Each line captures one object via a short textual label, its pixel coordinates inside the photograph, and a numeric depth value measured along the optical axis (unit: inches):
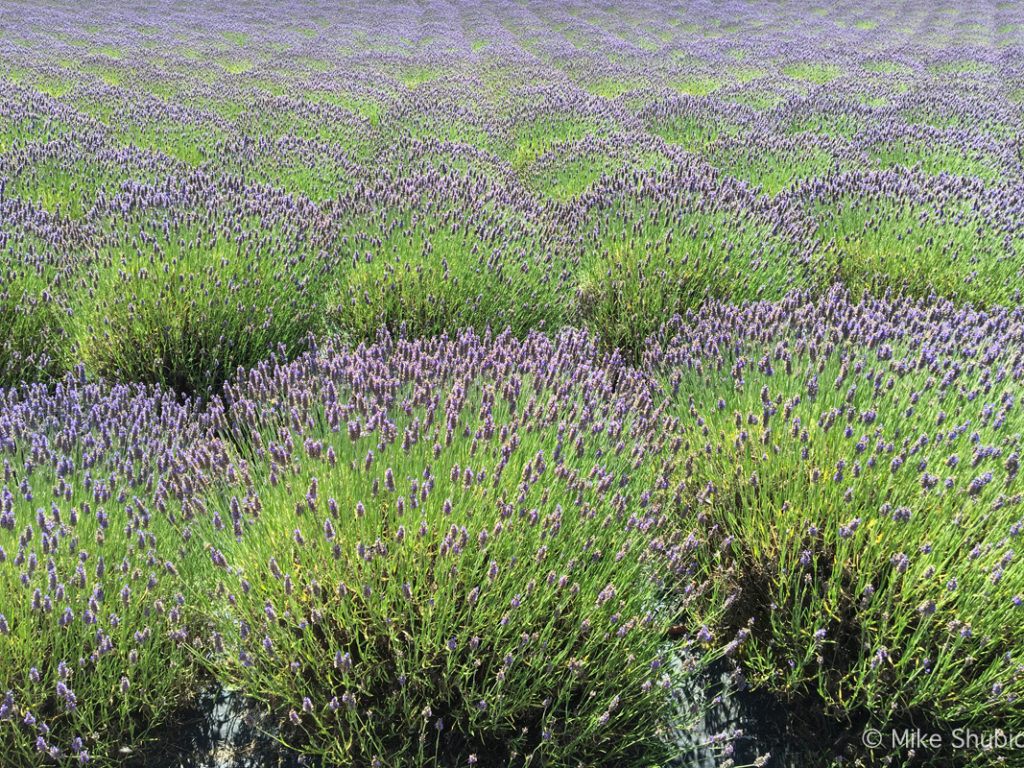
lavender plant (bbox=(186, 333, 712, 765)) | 68.6
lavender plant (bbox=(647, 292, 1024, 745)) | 69.8
